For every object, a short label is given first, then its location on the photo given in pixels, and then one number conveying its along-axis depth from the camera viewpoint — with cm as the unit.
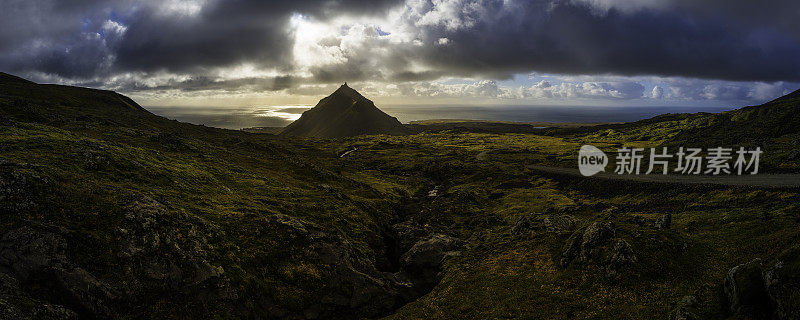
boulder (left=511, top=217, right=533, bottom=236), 5009
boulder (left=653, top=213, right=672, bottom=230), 4122
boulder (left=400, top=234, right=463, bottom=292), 4357
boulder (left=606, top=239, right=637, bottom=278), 3206
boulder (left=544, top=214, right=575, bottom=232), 4674
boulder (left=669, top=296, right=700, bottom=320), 1905
